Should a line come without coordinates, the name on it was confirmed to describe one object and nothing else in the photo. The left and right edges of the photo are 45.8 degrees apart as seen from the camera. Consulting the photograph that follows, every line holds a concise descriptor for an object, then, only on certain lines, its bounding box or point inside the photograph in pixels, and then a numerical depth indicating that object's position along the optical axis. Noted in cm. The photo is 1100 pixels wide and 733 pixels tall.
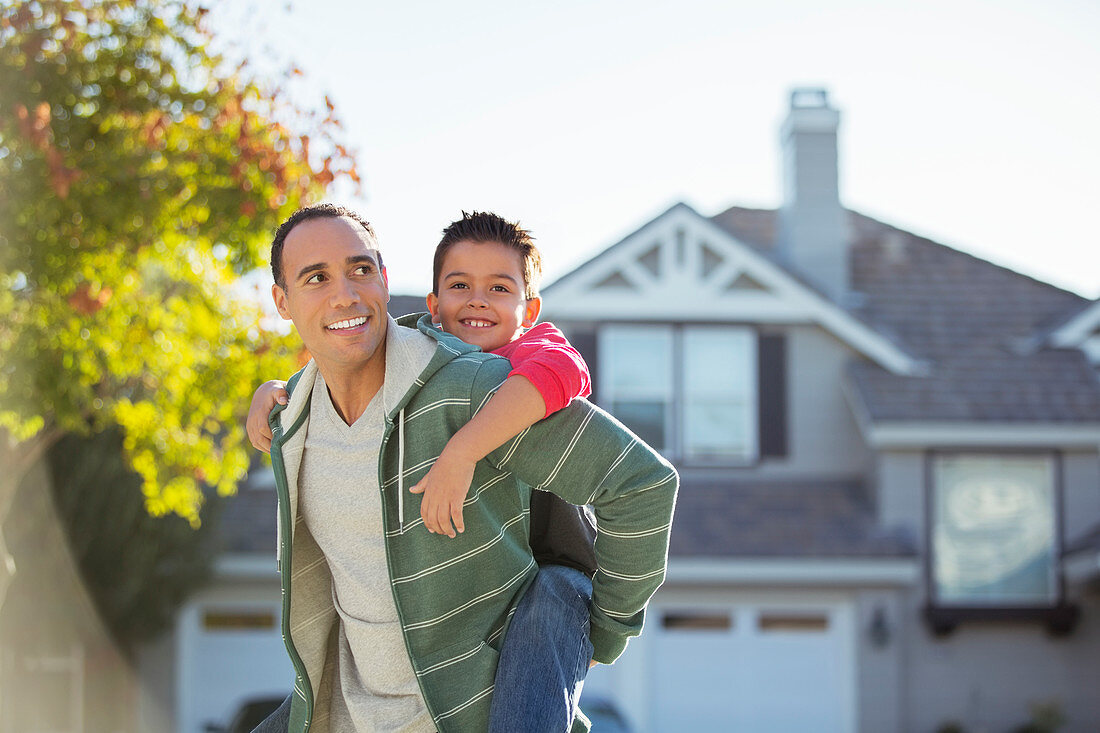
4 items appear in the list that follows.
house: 1598
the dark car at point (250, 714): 1203
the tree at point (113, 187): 755
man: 262
